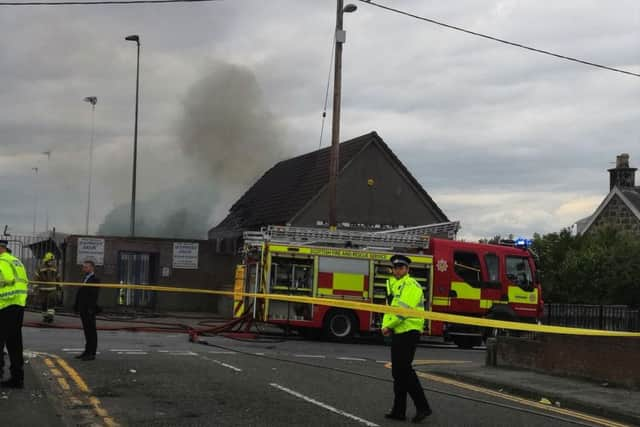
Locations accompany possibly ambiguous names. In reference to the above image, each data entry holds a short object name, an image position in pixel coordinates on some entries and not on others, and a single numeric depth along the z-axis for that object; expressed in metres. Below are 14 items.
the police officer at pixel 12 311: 9.74
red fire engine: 19.27
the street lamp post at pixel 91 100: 46.00
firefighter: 23.61
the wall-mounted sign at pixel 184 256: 30.17
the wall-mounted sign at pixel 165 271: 30.02
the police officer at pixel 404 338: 8.70
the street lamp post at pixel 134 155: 34.16
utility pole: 22.09
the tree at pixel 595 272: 29.55
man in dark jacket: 12.78
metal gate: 29.55
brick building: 30.91
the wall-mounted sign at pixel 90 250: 28.92
